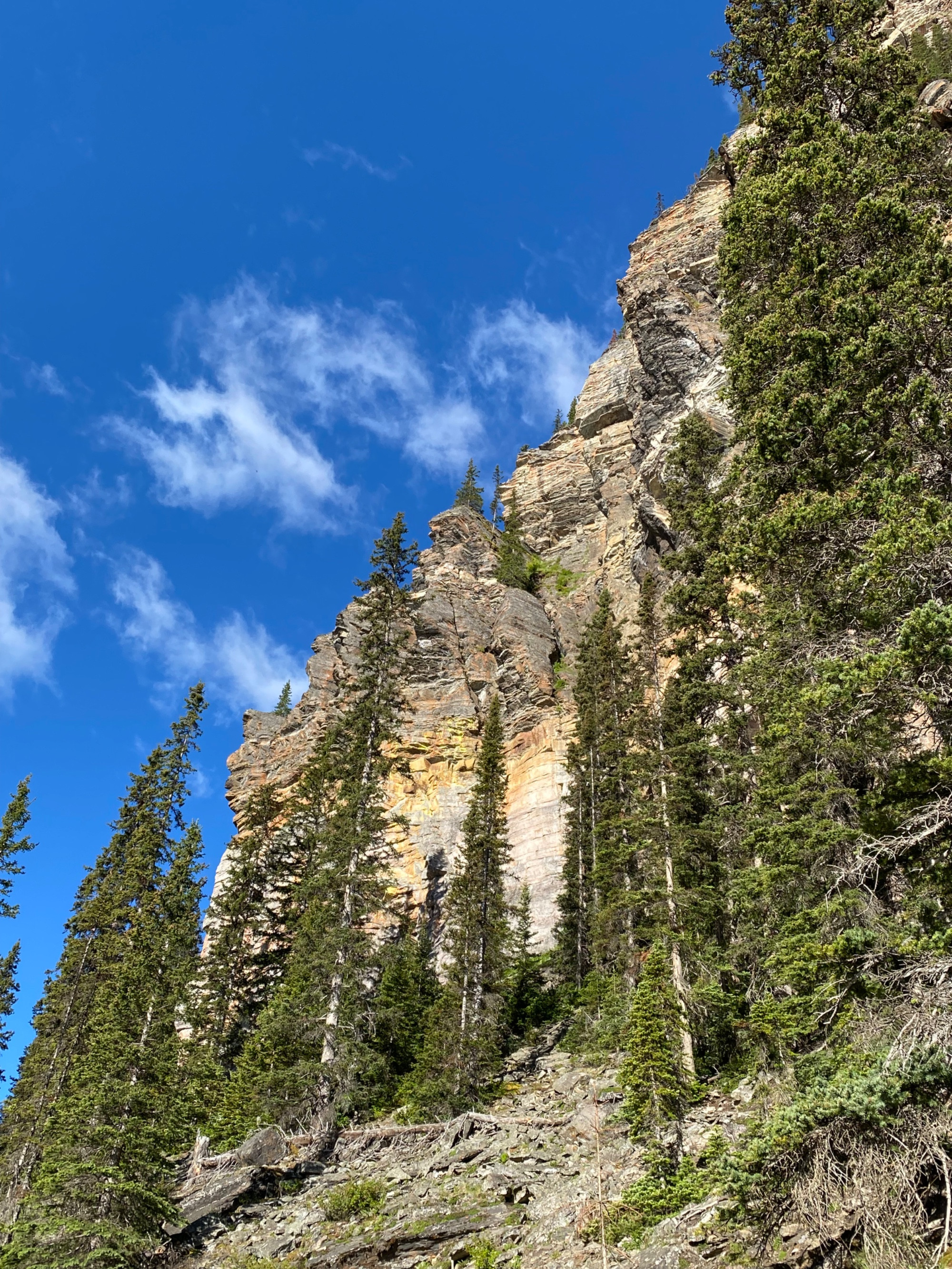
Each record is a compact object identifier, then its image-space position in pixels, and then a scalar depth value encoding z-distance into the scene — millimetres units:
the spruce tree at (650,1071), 12719
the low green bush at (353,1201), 15227
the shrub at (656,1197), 10281
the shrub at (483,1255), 11172
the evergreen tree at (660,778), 20062
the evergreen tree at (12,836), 26859
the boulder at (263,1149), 19688
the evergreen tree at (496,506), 79312
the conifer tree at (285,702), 80125
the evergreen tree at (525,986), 32188
